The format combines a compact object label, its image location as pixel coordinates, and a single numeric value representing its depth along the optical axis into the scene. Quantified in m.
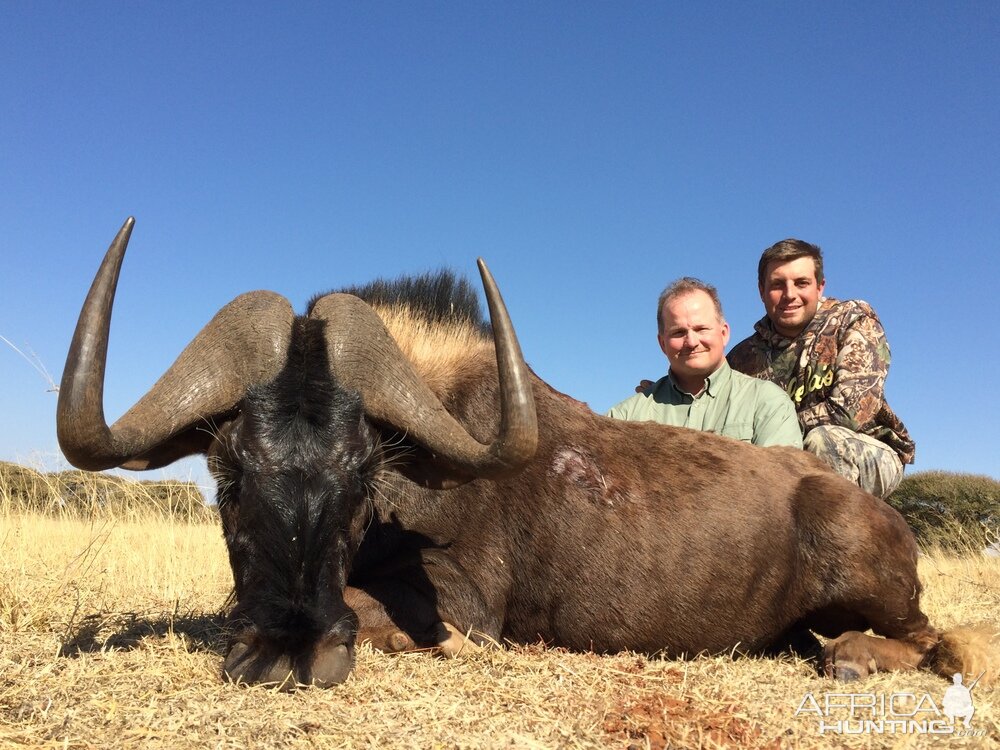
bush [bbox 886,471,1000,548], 17.36
